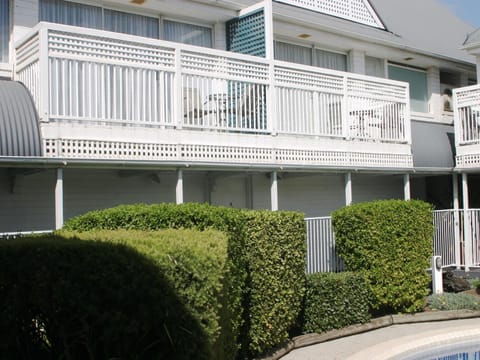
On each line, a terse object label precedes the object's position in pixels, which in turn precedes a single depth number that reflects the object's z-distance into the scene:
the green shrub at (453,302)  12.30
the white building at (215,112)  9.62
